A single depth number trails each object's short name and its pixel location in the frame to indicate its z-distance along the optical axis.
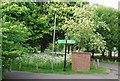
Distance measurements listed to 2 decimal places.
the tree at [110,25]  36.32
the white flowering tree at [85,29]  20.25
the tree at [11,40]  10.31
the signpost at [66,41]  17.49
